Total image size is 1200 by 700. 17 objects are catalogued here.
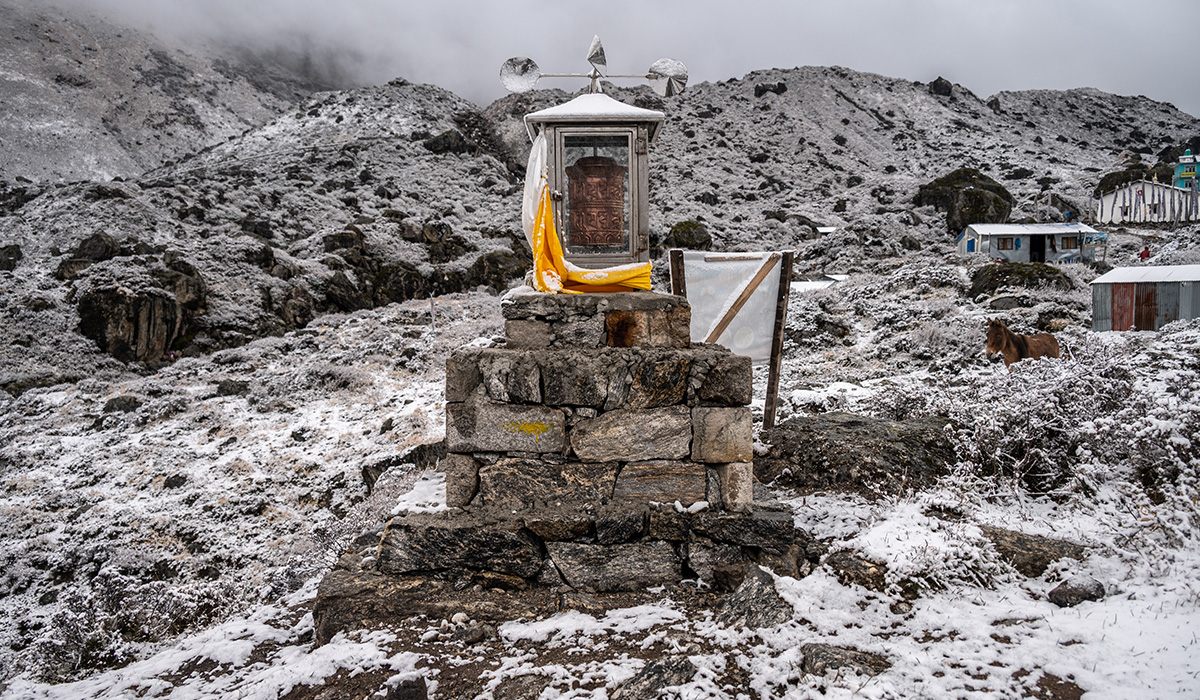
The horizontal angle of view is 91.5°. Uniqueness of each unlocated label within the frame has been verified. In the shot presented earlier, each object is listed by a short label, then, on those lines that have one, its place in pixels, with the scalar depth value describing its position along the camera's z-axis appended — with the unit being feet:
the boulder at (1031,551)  12.06
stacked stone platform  13.60
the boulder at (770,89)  166.91
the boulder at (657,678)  9.56
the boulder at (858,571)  12.50
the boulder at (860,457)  17.02
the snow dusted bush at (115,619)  15.78
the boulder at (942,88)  179.01
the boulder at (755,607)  11.50
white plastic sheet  20.58
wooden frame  20.34
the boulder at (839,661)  9.71
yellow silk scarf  16.11
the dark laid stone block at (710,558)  13.64
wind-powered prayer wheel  17.11
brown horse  27.99
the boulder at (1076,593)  10.80
